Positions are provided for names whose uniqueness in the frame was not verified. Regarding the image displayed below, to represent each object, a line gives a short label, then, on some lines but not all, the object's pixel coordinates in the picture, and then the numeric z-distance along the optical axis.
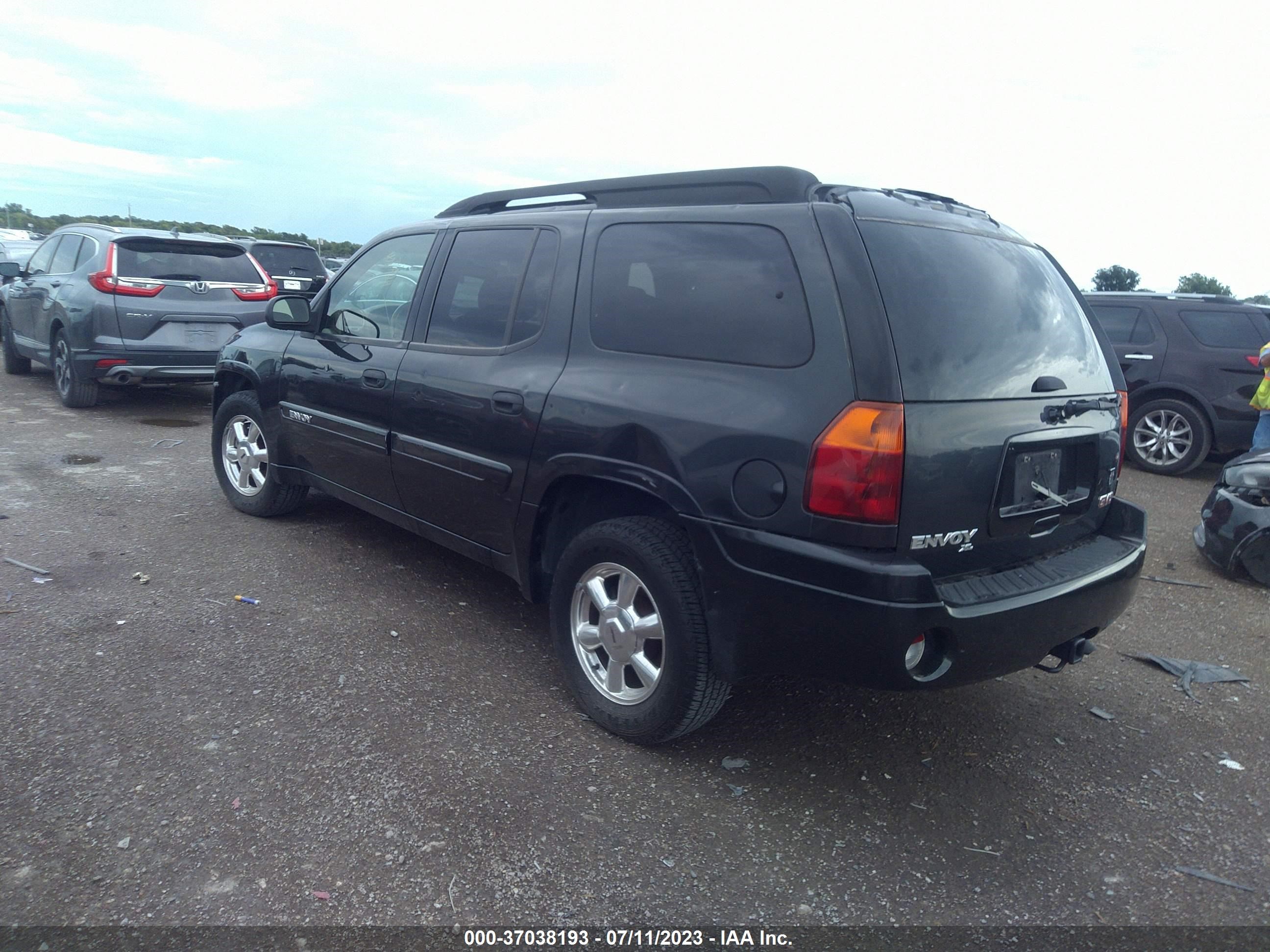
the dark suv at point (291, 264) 16.28
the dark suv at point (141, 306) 8.84
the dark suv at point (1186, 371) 8.51
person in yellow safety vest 7.54
